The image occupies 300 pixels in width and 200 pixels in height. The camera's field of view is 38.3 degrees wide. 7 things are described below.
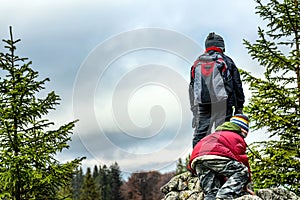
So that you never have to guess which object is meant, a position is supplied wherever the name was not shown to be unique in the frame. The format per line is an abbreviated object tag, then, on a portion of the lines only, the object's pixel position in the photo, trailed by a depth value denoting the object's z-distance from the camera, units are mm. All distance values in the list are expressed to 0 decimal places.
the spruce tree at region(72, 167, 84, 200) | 99312
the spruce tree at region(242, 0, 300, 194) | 12328
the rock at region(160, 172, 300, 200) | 7527
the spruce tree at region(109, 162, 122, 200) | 77438
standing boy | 7934
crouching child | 6602
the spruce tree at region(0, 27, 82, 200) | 11992
